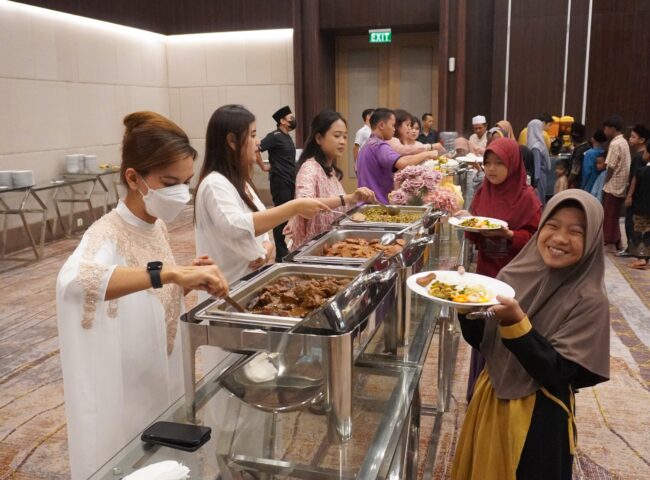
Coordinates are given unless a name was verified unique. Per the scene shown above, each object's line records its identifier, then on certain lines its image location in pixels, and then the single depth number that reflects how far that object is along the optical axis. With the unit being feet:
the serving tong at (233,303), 4.37
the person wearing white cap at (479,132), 23.48
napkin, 3.09
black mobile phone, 3.48
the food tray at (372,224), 7.80
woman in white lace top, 4.35
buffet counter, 3.49
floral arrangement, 9.24
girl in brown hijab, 4.64
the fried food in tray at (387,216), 8.30
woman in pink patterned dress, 9.02
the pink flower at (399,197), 9.48
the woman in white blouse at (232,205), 6.22
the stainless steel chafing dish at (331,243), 6.00
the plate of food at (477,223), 7.85
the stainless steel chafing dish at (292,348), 3.71
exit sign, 26.37
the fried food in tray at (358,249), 6.29
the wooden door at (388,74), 27.55
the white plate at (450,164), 11.84
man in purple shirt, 11.30
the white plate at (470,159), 15.10
